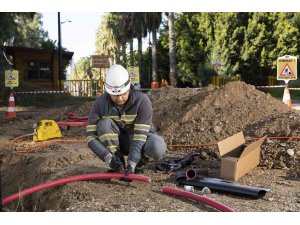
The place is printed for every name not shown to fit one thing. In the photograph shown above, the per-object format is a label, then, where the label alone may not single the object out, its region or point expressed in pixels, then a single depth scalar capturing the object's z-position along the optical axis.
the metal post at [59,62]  15.85
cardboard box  3.13
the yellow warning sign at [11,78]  8.67
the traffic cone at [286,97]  7.02
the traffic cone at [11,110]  8.47
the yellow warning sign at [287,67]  7.00
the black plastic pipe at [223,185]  2.70
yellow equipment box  5.35
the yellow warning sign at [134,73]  8.95
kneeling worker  2.92
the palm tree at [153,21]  21.83
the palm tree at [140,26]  22.79
